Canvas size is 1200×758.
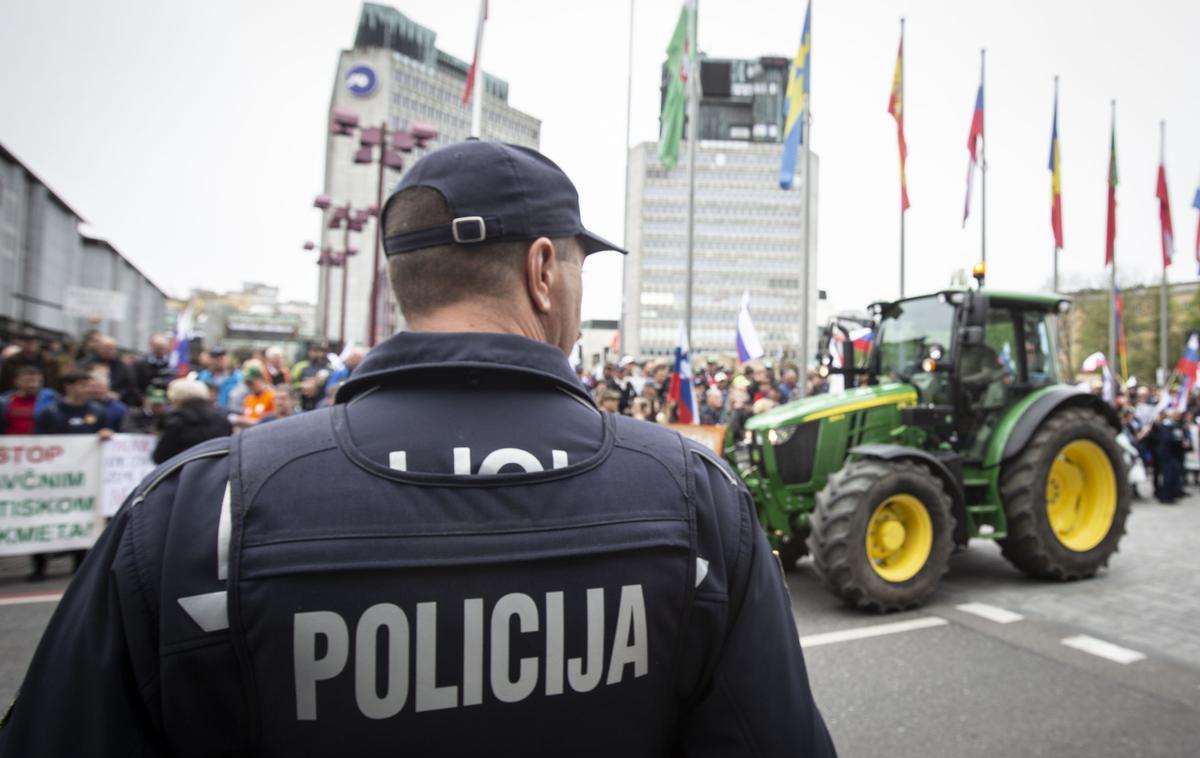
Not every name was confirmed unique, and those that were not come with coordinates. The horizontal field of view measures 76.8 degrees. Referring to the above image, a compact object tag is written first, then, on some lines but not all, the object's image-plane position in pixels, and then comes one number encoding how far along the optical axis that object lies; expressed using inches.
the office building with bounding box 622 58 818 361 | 4500.5
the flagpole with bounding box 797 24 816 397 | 546.6
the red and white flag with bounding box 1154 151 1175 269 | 895.7
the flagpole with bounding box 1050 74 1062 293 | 839.1
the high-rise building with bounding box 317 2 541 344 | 3823.8
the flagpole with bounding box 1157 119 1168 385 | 989.5
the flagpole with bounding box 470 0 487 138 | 482.6
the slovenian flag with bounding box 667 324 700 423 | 448.5
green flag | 710.5
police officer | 42.9
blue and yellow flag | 576.4
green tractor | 232.4
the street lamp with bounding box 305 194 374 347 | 992.9
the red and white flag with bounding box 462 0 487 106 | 540.7
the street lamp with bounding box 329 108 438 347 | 716.0
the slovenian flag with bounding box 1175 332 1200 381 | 682.1
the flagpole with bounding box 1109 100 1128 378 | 927.7
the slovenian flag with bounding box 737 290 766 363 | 526.9
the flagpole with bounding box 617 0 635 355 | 861.5
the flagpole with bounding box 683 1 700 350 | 690.2
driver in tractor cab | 279.0
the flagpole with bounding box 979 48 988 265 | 761.3
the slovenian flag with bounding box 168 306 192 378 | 612.1
